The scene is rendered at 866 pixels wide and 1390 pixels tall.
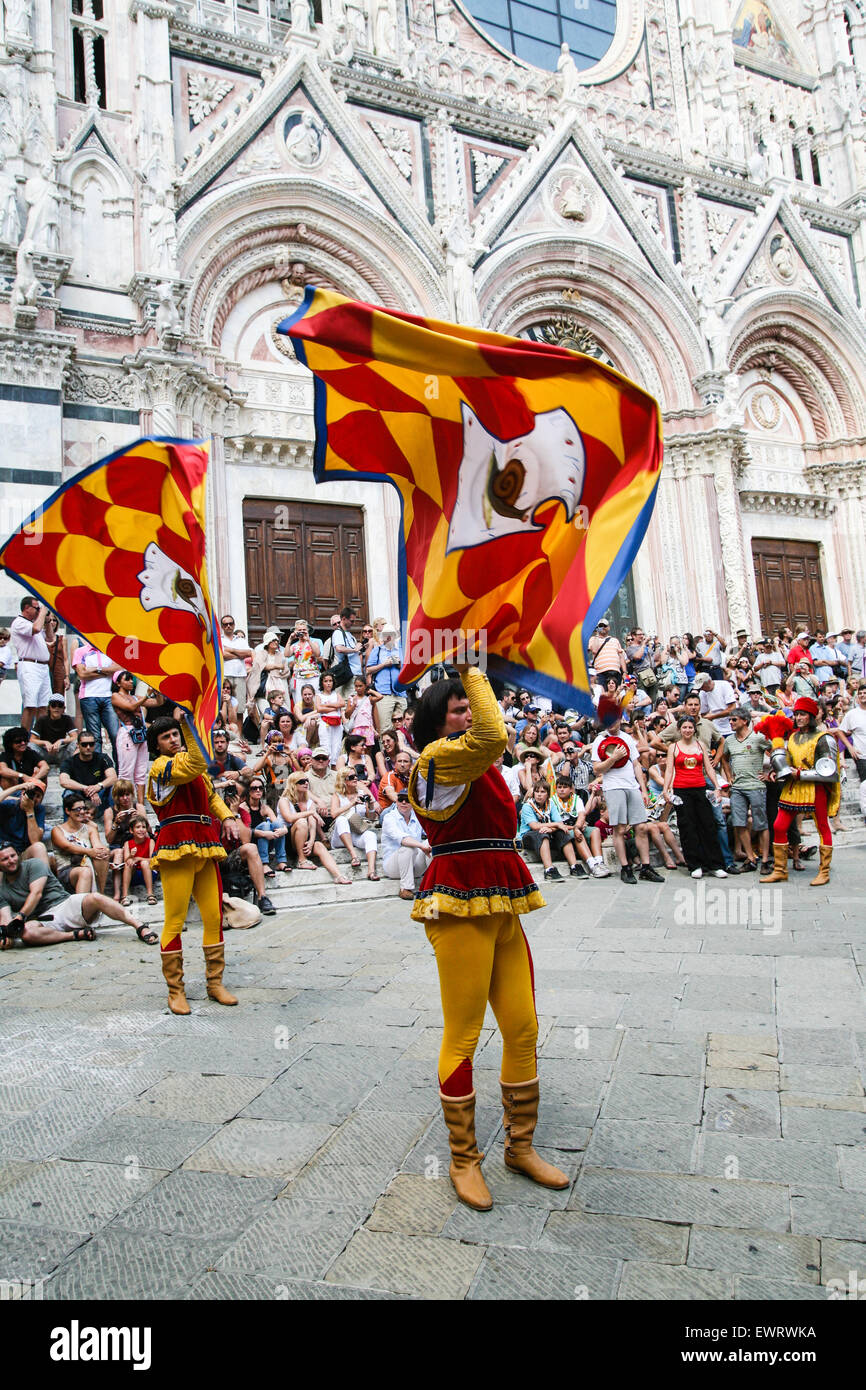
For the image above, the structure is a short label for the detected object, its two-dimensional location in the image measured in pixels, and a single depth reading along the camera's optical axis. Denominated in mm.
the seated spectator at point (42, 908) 7020
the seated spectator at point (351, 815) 9281
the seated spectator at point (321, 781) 9461
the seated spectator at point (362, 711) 10977
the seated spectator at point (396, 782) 9555
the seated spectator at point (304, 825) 8922
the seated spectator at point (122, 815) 8172
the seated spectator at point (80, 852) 7633
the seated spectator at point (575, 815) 9117
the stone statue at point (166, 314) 13312
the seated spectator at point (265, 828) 8734
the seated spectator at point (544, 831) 9195
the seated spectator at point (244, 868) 8086
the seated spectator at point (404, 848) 8547
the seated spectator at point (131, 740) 9328
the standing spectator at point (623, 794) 8969
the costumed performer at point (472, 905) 3045
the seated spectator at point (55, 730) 9742
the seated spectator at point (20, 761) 8125
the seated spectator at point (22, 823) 7629
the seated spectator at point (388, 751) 10223
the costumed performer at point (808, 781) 8250
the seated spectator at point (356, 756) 10117
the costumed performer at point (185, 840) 5305
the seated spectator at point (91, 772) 8594
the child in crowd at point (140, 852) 8078
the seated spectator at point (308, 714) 10789
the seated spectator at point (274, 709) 10875
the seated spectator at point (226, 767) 8429
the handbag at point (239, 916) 7539
